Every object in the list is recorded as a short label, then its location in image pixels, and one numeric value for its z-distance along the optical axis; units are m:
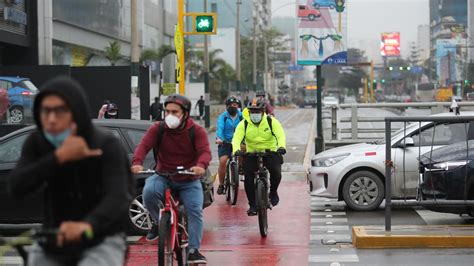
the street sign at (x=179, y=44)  20.83
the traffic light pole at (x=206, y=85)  40.22
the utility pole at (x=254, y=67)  73.62
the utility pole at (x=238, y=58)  55.14
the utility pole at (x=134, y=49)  23.88
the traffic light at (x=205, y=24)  22.81
